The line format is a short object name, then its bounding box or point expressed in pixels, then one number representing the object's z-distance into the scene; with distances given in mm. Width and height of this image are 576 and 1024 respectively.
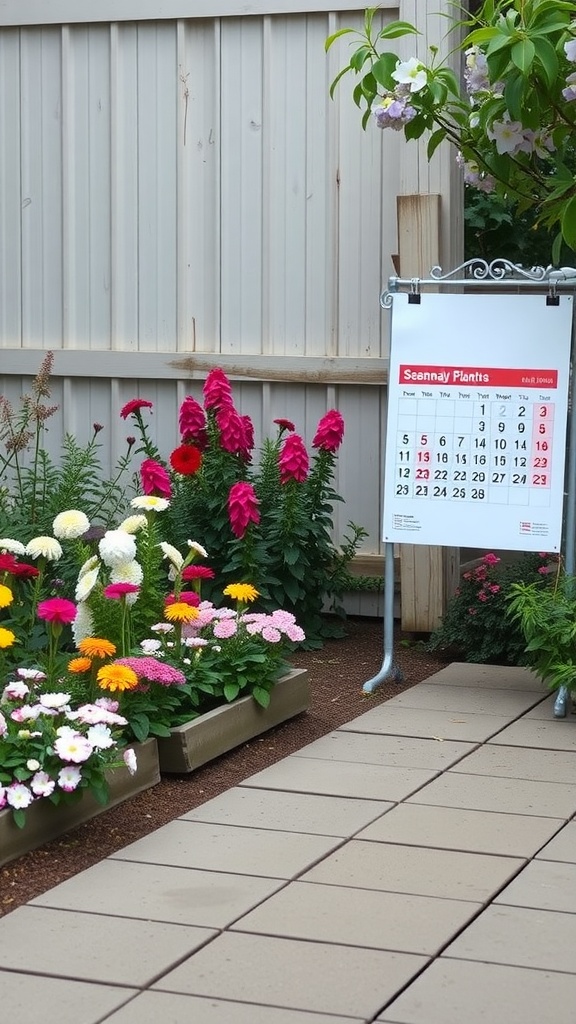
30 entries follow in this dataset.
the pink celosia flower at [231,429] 6723
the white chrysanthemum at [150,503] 5562
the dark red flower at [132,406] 6676
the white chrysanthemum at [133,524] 5285
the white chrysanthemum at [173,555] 5363
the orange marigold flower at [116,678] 4492
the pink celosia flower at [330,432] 6754
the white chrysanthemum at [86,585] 4895
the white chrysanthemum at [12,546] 5145
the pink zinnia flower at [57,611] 4672
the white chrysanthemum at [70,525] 5145
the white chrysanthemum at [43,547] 5066
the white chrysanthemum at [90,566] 5027
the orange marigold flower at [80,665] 4711
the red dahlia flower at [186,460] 6406
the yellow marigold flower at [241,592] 5445
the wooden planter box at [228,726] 4922
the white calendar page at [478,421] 6047
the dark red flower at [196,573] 5438
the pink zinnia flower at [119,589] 4781
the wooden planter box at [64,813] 4098
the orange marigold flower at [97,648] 4664
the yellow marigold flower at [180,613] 5125
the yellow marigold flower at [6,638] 4574
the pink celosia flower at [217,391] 6793
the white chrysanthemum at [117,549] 4891
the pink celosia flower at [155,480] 6215
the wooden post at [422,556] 6820
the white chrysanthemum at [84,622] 5094
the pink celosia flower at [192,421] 6816
